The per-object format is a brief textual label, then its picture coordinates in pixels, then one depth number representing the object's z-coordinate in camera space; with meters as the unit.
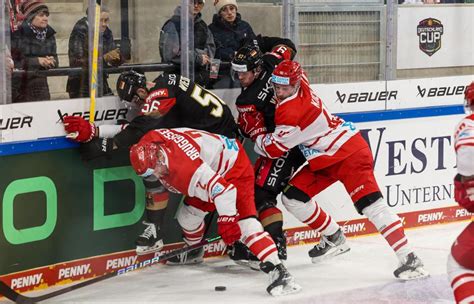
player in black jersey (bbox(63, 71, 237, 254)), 11.49
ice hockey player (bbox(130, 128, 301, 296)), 10.77
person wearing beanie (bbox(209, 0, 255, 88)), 12.65
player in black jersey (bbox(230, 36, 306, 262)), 12.15
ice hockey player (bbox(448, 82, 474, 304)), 8.26
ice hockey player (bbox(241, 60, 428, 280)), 11.67
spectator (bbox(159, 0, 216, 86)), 12.28
